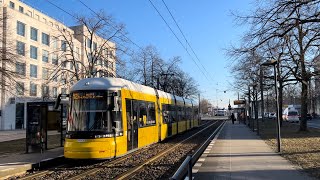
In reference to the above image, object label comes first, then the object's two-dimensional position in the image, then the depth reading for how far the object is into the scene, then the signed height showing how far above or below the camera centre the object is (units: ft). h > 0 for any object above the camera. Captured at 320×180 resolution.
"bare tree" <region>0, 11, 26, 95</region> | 64.58 +10.51
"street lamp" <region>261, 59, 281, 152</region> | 41.15 +4.38
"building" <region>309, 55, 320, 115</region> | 50.72 +7.54
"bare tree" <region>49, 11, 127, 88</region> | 85.88 +14.57
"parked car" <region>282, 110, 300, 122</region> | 172.52 -6.69
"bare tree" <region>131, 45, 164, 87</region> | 132.57 +15.51
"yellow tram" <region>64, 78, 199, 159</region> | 35.34 -1.62
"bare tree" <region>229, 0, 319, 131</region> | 33.18 +9.71
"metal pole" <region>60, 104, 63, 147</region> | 47.19 -1.80
